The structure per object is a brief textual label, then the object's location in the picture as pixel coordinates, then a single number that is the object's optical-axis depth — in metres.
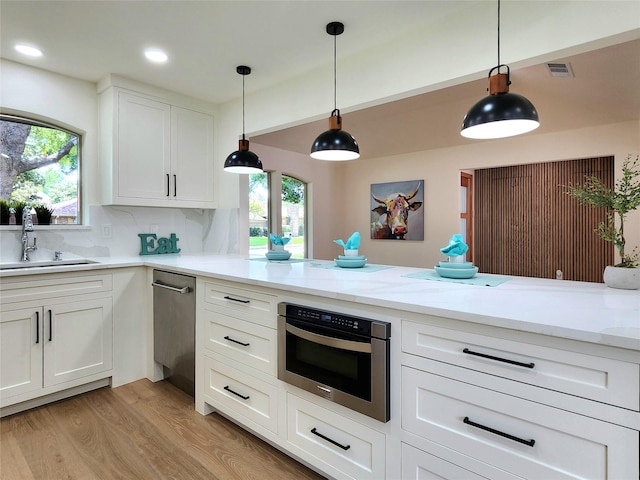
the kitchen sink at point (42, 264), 2.61
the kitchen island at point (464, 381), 1.05
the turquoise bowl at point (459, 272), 1.96
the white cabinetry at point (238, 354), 1.96
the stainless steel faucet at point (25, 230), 2.77
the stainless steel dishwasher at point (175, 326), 2.51
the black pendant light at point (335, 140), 2.19
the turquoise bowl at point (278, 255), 2.95
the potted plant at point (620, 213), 1.65
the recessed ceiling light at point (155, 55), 2.59
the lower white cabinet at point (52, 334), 2.31
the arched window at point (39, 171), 2.86
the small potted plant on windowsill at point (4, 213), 2.78
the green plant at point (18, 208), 2.83
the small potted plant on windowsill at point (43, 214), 2.93
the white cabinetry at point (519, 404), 1.03
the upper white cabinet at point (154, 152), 3.08
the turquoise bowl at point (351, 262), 2.46
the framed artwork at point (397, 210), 5.99
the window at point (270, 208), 5.48
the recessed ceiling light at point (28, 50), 2.54
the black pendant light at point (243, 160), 2.74
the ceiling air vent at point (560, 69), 2.74
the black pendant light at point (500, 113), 1.46
